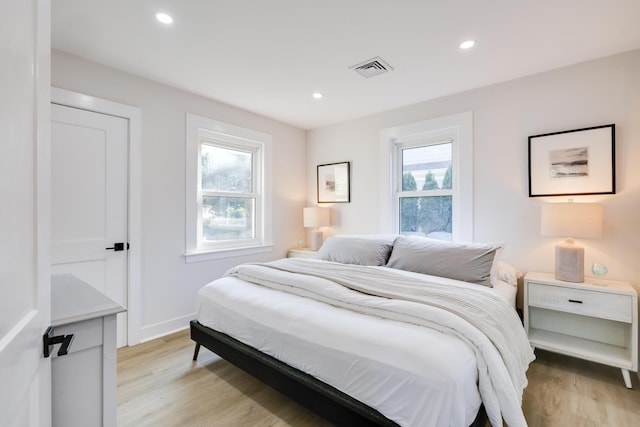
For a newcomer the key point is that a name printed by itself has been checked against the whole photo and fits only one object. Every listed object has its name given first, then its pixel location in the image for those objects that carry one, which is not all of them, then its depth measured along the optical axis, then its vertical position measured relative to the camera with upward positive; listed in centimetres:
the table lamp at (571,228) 218 -11
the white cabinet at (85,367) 92 -49
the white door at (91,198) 233 +13
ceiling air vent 245 +125
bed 123 -62
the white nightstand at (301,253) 396 -54
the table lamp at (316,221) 402 -11
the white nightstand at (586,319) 206 -87
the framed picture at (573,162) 236 +42
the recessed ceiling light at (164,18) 189 +126
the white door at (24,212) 56 +0
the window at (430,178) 307 +40
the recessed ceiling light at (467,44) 217 +125
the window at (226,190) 319 +28
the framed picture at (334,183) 399 +42
